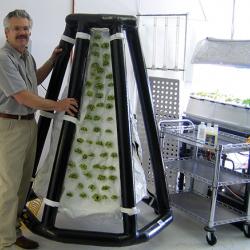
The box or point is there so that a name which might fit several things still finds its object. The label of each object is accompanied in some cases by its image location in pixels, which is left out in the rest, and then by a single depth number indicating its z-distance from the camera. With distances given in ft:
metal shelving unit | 8.40
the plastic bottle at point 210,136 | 8.64
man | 7.12
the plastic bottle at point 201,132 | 8.84
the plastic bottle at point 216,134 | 8.64
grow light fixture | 10.16
